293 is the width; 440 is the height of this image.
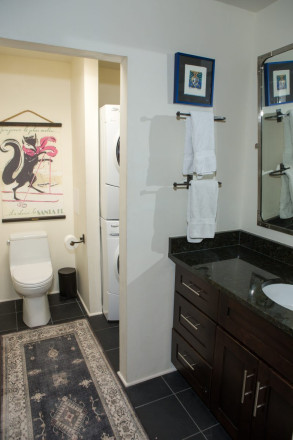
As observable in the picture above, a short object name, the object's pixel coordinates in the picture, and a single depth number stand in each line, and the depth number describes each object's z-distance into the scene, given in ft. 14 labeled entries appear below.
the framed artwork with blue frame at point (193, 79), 5.81
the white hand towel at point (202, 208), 6.13
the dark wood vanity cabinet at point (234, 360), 4.13
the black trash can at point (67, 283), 10.50
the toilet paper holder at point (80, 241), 9.69
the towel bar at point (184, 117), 5.91
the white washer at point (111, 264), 8.91
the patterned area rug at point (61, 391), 5.66
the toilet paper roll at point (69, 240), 9.80
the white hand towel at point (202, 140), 5.84
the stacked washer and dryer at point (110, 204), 8.34
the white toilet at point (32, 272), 8.71
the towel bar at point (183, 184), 6.23
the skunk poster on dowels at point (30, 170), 9.63
